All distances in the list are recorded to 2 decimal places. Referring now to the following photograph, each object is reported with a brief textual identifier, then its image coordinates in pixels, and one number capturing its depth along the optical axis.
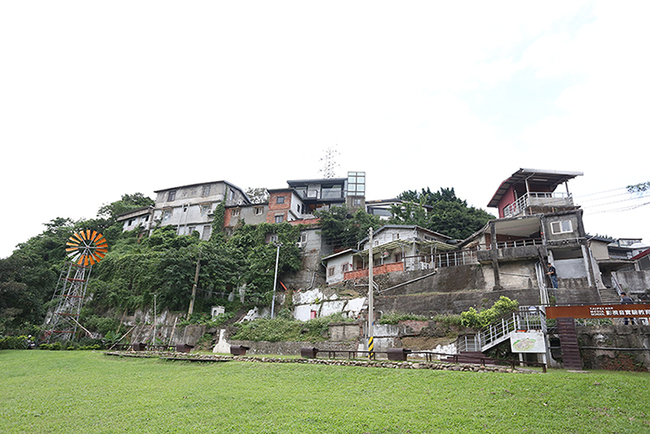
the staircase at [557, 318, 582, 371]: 16.39
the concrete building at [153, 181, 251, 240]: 52.34
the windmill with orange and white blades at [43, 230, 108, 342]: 36.22
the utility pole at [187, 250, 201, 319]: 36.01
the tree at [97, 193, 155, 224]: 61.97
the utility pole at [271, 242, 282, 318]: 35.81
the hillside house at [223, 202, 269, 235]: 49.44
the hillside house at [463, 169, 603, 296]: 26.50
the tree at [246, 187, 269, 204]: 62.83
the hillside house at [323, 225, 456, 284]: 33.78
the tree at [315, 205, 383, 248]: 43.44
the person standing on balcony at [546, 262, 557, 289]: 25.38
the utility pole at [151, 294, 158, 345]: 35.47
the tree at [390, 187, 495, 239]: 41.91
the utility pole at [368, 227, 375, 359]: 19.98
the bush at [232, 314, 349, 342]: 27.69
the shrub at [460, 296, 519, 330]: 21.56
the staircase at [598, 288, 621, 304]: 23.04
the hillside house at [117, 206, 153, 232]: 56.55
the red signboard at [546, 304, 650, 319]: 13.71
